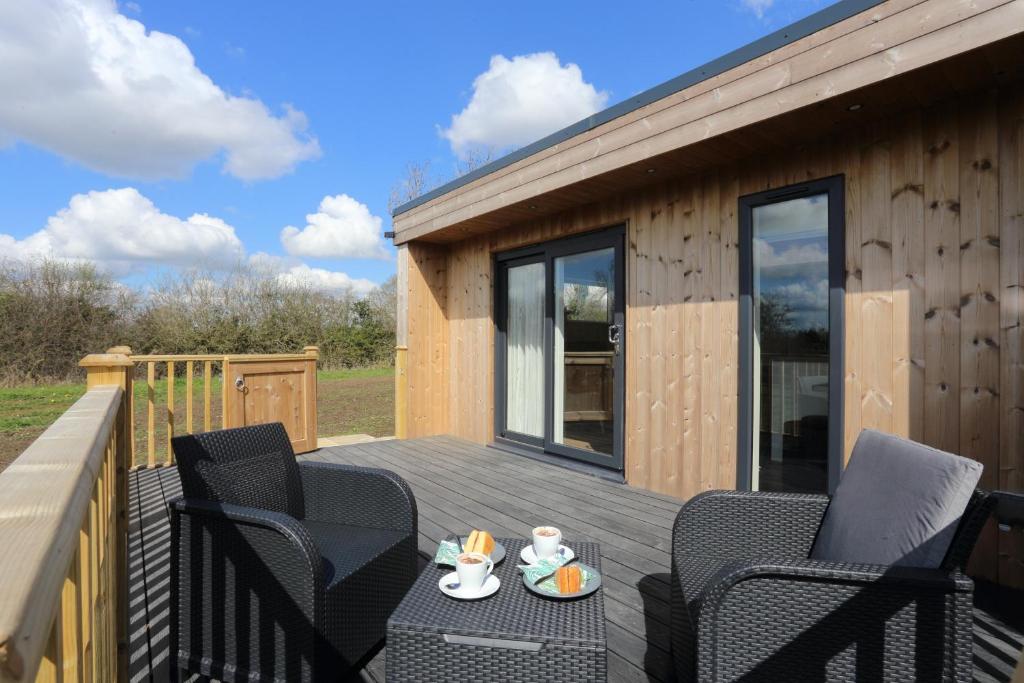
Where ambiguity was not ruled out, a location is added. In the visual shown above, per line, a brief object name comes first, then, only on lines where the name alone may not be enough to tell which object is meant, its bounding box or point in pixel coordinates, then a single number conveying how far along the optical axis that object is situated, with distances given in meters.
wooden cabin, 2.29
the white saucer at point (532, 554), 1.60
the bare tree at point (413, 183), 14.20
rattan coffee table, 1.21
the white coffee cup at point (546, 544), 1.59
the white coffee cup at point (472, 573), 1.41
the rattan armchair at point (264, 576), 1.55
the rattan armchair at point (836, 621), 1.20
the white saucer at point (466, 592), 1.38
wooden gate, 4.46
